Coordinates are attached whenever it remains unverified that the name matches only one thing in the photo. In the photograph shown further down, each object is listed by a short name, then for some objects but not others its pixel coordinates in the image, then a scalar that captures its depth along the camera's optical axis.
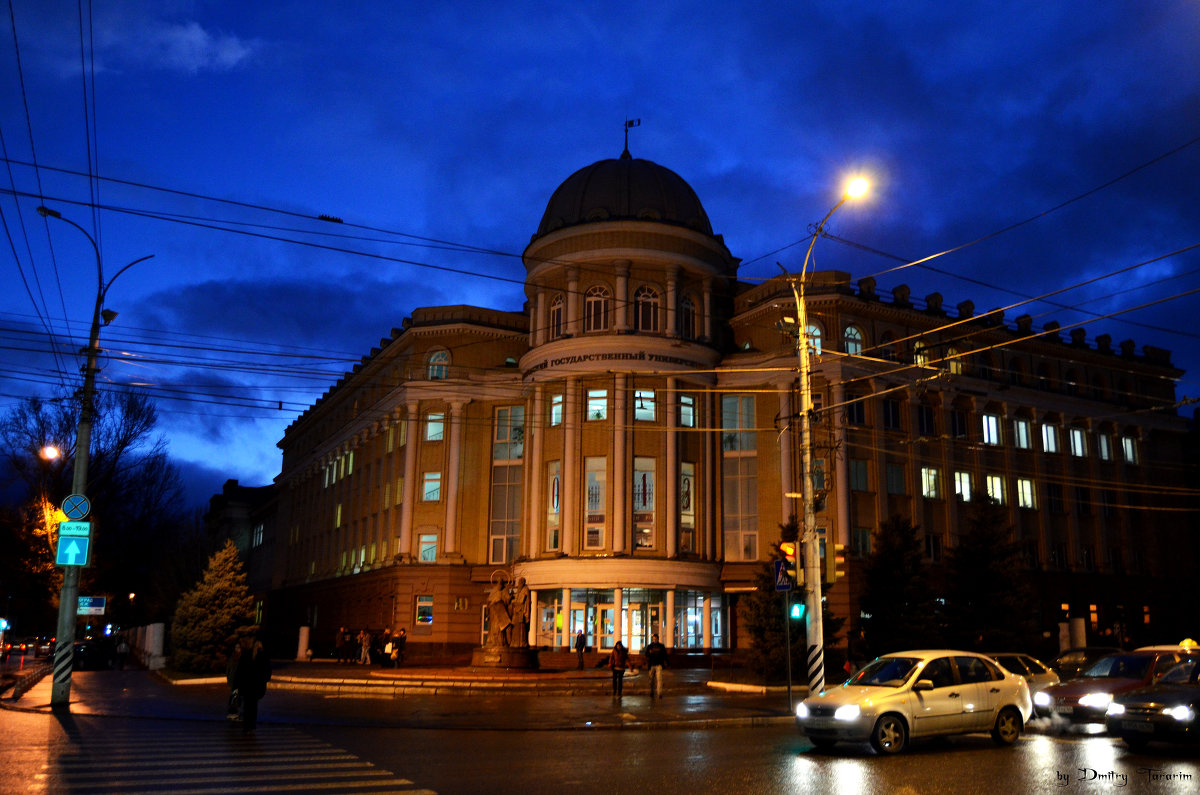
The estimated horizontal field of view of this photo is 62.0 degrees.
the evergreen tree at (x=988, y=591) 37.91
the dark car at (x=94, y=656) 44.56
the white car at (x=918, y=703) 14.66
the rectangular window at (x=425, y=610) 50.03
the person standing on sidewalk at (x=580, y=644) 42.31
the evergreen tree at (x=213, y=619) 35.56
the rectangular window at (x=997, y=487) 51.38
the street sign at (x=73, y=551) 23.05
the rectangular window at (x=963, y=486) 50.14
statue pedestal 35.22
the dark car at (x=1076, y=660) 22.77
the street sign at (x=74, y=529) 23.38
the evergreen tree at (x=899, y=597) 35.62
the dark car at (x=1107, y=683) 17.47
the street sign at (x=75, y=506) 23.53
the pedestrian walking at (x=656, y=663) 26.16
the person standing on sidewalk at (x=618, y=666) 26.38
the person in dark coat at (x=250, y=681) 18.48
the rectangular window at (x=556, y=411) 48.16
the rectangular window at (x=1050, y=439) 54.75
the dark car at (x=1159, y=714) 14.11
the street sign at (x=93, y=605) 28.48
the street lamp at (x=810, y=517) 21.12
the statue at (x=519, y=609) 36.50
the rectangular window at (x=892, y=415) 48.19
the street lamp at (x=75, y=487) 22.53
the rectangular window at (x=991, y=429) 51.91
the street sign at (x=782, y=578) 22.06
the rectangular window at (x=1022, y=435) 53.12
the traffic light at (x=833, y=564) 22.06
